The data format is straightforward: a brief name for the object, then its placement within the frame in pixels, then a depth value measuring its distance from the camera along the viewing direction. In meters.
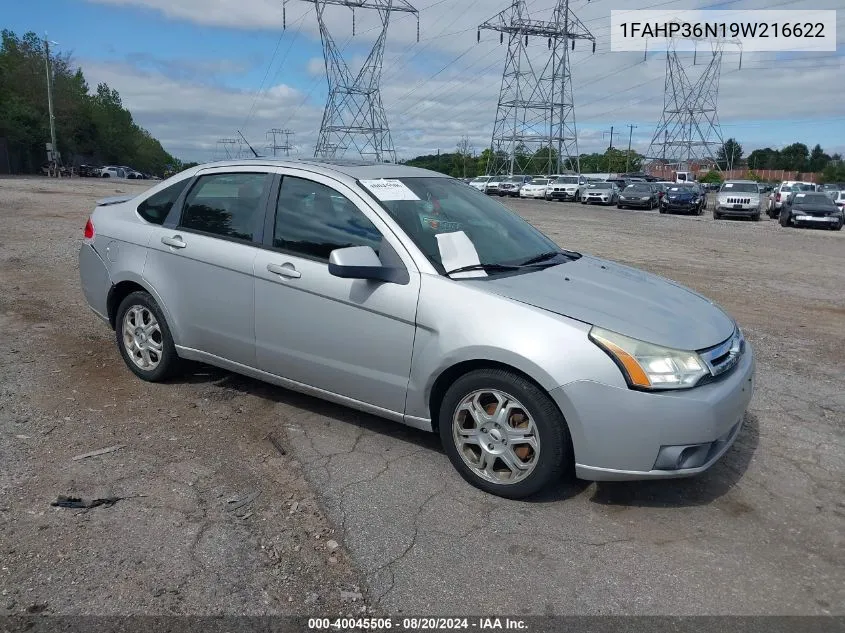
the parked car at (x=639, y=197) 34.47
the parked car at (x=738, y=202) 27.34
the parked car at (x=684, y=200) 30.42
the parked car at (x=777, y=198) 28.68
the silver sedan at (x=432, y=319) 3.33
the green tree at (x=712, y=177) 98.64
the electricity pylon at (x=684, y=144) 77.79
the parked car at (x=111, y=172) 68.31
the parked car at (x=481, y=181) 55.41
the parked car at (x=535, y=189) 47.12
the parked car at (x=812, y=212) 24.20
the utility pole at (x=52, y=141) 57.19
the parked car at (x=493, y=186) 54.25
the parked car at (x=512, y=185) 52.03
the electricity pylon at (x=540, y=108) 62.75
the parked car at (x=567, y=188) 43.19
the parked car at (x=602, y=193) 38.66
